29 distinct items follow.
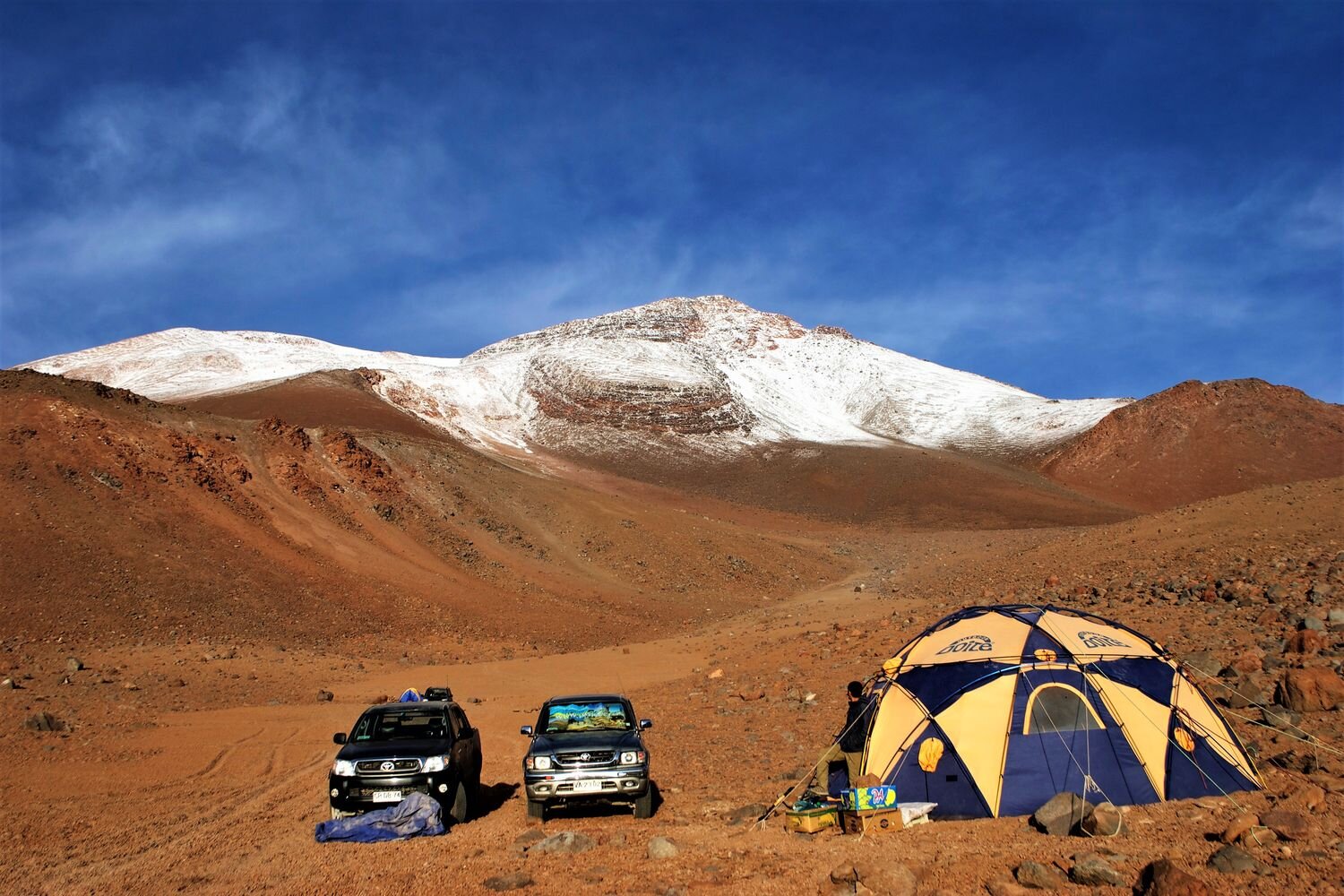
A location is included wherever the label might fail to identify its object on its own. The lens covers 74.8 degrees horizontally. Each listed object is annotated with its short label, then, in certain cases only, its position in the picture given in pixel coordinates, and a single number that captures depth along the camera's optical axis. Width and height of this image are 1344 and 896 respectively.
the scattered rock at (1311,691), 10.60
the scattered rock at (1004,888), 6.66
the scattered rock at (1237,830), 7.12
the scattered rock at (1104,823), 7.73
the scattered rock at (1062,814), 8.09
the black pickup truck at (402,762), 9.91
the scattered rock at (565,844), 8.82
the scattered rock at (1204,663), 12.36
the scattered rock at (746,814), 9.99
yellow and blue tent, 9.12
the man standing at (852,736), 10.45
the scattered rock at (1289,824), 7.06
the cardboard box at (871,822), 8.87
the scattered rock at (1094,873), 6.57
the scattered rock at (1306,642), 12.34
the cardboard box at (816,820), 9.13
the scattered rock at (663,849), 8.45
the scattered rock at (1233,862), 6.56
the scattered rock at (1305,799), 7.82
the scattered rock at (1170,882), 5.90
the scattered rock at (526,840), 8.96
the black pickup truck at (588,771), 10.16
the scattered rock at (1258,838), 6.98
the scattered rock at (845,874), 7.17
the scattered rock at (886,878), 6.87
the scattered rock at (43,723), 15.13
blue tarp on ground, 9.39
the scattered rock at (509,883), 7.64
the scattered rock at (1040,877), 6.71
